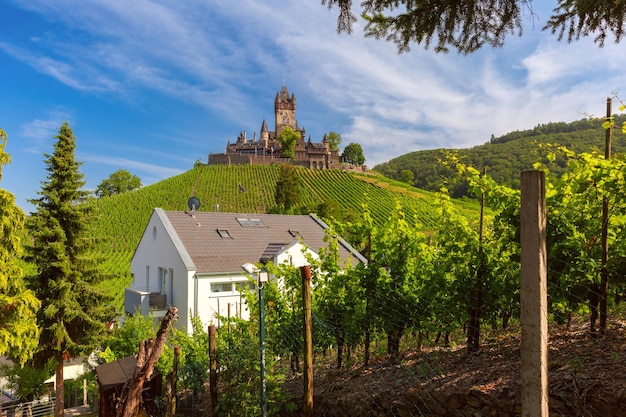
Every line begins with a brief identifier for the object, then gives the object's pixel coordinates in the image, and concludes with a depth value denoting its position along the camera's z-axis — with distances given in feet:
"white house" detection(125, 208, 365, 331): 58.95
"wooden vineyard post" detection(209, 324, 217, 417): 19.52
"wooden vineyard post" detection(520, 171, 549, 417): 6.14
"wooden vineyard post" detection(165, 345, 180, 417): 22.27
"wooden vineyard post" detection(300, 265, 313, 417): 13.64
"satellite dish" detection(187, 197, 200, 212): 77.92
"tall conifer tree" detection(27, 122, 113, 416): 44.62
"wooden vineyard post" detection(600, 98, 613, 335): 12.14
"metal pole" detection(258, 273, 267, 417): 16.17
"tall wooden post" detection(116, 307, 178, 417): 15.33
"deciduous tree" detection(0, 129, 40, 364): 29.78
